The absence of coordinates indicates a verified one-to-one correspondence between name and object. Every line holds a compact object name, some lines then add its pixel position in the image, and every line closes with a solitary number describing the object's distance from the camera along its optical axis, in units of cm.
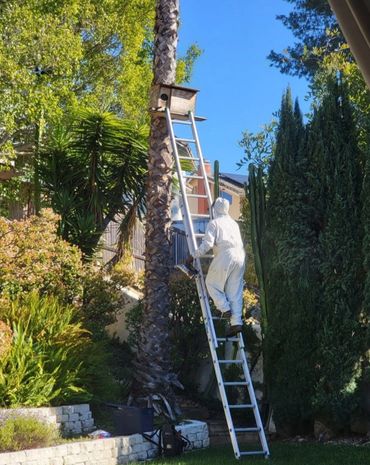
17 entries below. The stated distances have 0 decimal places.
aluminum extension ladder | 870
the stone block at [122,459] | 841
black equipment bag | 880
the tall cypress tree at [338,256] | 973
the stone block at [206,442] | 988
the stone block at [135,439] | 870
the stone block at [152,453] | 893
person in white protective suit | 919
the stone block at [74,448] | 788
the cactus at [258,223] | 1102
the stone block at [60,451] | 772
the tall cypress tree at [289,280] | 1014
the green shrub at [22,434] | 770
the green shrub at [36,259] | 1119
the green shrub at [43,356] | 902
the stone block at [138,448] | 870
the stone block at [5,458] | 721
